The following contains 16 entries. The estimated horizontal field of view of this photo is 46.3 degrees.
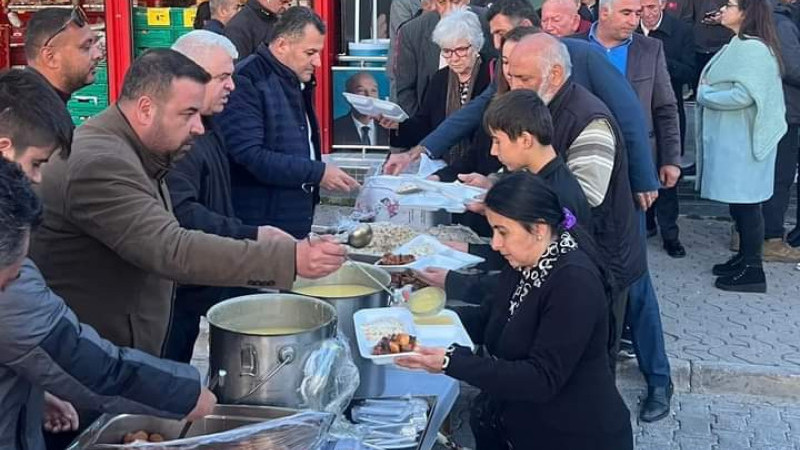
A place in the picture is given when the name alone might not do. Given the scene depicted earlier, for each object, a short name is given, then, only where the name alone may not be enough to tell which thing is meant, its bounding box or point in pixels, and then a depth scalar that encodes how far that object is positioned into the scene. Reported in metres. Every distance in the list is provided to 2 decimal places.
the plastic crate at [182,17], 9.05
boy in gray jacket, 1.82
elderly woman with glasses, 5.25
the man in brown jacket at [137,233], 2.51
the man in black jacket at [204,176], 3.52
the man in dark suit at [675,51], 7.54
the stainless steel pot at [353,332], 2.94
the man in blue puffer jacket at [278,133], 4.24
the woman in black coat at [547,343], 2.74
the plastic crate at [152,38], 9.21
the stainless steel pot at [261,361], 2.38
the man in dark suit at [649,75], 5.20
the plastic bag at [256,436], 2.16
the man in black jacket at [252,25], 6.47
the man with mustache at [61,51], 4.54
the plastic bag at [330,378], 2.42
